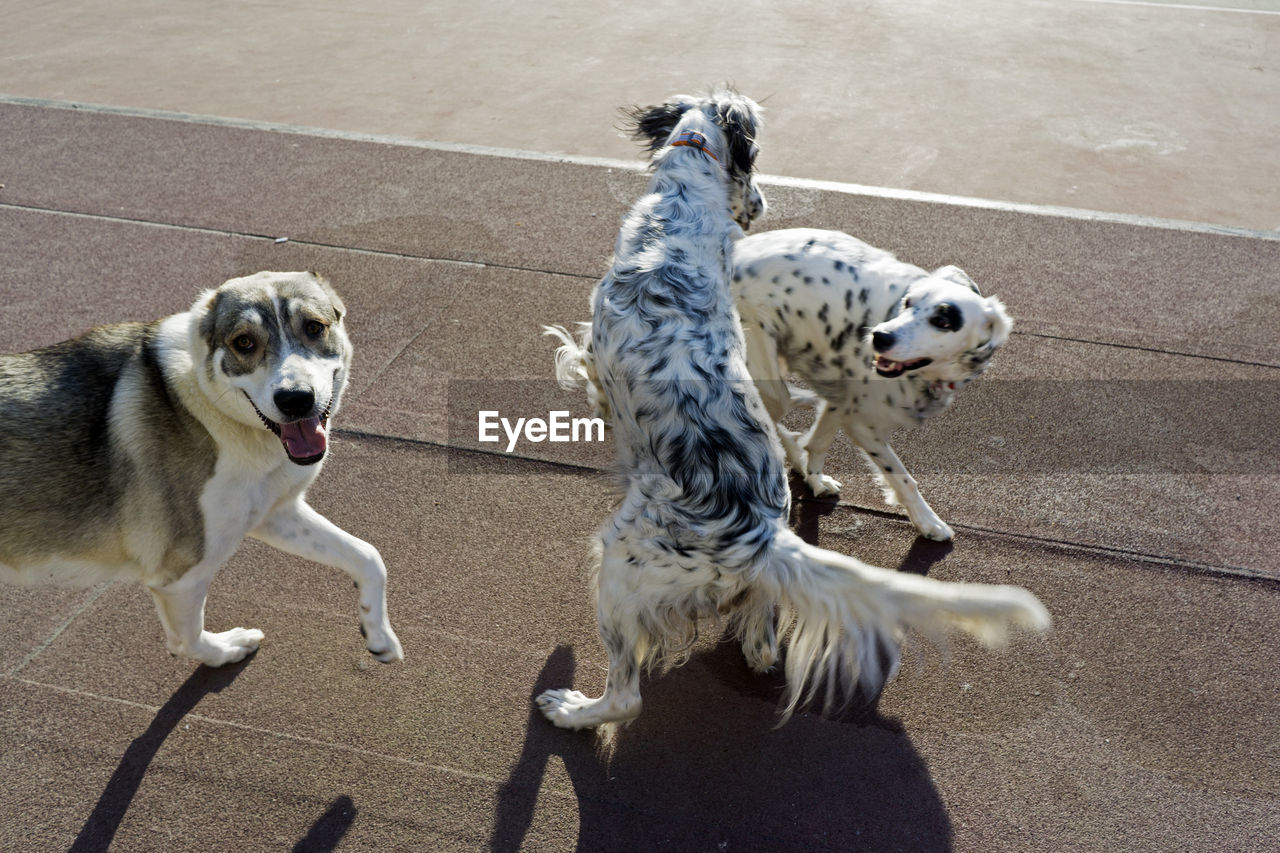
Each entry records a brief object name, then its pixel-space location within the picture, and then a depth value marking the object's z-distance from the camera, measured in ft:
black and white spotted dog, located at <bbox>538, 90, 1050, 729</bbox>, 9.14
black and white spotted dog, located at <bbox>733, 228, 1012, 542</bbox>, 12.54
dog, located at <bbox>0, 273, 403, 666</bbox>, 10.09
